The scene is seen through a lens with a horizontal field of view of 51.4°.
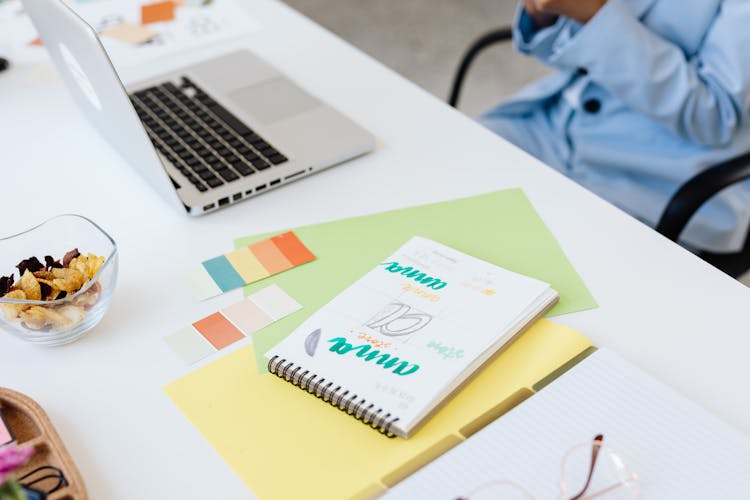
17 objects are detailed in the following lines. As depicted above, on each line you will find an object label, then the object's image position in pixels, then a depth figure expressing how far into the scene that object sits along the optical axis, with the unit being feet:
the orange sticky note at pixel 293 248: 2.79
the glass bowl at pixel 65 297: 2.35
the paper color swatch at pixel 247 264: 2.69
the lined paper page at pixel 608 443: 1.92
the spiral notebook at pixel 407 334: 2.19
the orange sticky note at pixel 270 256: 2.76
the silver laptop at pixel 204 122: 2.88
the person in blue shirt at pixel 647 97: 3.70
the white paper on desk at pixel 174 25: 4.16
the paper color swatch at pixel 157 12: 4.45
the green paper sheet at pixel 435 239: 2.59
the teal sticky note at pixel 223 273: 2.68
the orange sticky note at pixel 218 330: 2.47
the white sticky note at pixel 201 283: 2.65
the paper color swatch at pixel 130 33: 4.25
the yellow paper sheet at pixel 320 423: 2.04
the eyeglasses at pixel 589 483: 1.89
